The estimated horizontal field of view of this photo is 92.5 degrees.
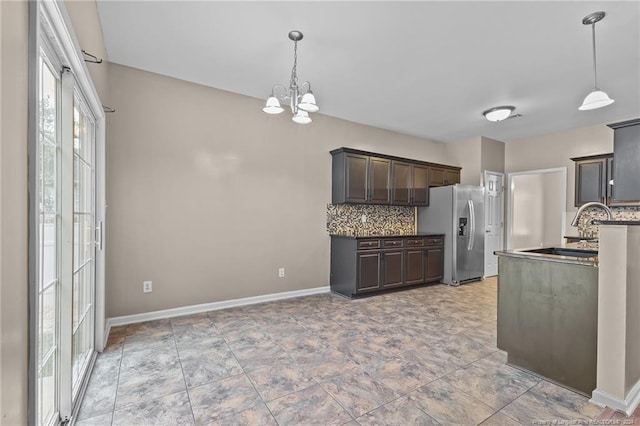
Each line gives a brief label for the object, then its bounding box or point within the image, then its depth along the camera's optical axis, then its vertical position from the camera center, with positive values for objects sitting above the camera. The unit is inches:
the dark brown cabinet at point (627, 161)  123.8 +20.9
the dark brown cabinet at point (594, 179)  185.2 +20.0
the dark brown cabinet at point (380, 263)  171.5 -31.8
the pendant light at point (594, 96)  97.2 +39.5
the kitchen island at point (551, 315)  80.4 -30.1
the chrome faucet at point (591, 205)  85.5 +0.6
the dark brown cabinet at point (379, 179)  183.3 +20.2
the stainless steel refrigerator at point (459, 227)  206.5 -11.6
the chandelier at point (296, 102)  98.3 +36.9
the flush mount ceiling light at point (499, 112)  166.4 +53.7
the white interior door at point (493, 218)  235.6 -5.9
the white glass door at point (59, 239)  60.4 -7.0
